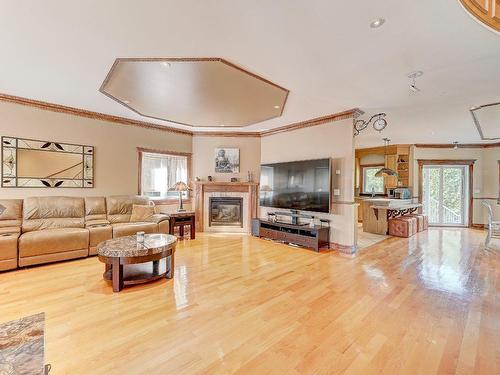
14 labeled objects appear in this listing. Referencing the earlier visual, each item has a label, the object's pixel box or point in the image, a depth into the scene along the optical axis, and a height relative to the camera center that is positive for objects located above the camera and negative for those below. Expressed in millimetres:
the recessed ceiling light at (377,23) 2059 +1443
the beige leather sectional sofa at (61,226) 3473 -739
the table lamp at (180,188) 5561 -57
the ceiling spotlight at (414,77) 3039 +1464
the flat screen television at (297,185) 4855 +46
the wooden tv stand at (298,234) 4785 -1001
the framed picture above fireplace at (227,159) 6480 +730
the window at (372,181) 8523 +254
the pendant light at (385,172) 6941 +471
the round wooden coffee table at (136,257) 2838 -889
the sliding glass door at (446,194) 8078 -170
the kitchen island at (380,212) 6508 -667
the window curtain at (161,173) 5805 +313
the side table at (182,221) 5262 -798
